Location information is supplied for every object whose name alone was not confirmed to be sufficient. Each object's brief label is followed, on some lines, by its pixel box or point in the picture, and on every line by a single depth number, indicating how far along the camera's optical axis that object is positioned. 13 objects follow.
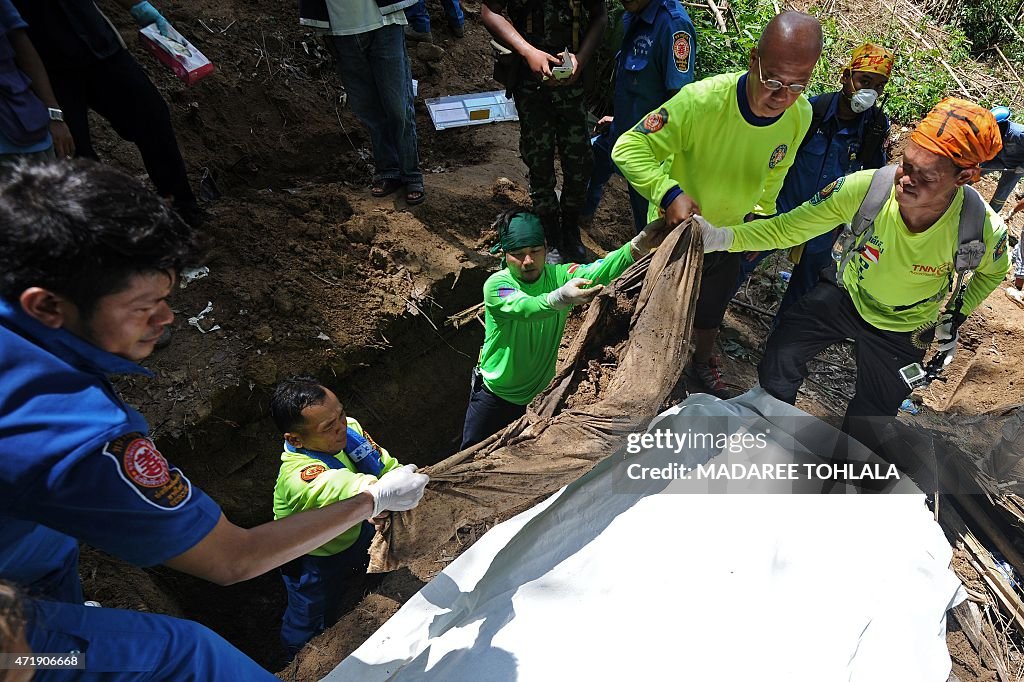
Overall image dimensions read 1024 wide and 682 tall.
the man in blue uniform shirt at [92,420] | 1.03
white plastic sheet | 1.72
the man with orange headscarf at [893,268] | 1.87
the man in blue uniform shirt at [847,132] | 2.85
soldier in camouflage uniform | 2.87
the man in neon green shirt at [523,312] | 2.22
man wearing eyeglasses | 2.07
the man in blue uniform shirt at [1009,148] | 3.28
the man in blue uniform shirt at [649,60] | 2.73
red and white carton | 2.71
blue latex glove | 2.69
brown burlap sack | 1.85
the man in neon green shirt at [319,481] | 1.94
